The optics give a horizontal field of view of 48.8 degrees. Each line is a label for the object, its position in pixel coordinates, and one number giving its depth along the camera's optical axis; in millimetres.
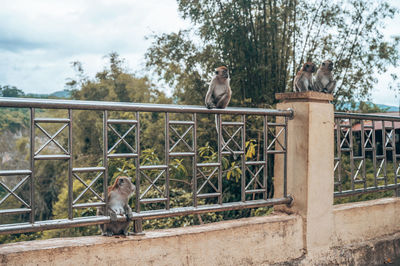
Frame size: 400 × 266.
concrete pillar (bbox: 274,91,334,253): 3562
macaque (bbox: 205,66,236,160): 3816
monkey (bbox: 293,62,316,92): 4336
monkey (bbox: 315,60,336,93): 4384
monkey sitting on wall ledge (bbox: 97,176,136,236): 2801
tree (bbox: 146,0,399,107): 9109
